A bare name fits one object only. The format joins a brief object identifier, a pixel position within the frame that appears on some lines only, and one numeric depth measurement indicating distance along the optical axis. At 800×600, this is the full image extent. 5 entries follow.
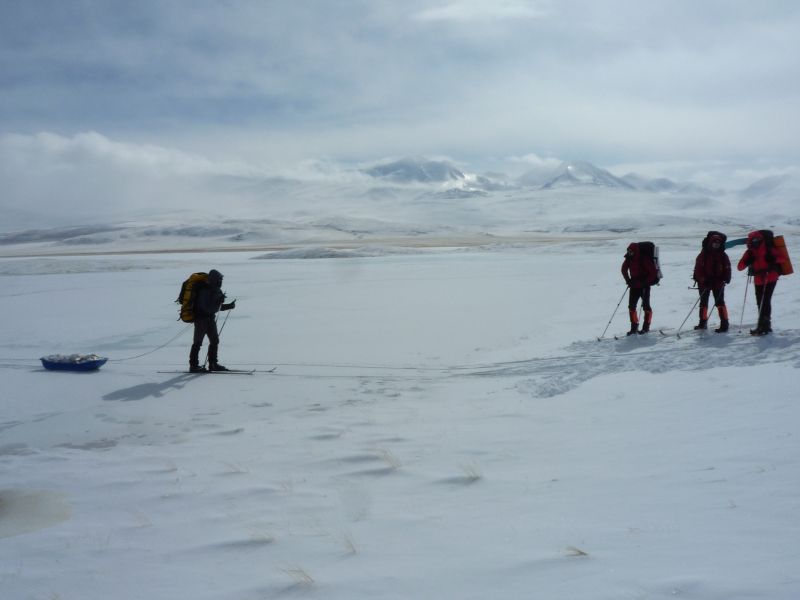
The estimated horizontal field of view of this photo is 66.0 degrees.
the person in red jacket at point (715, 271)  8.82
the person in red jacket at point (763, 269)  8.30
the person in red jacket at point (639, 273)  9.30
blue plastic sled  8.92
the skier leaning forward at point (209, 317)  8.76
